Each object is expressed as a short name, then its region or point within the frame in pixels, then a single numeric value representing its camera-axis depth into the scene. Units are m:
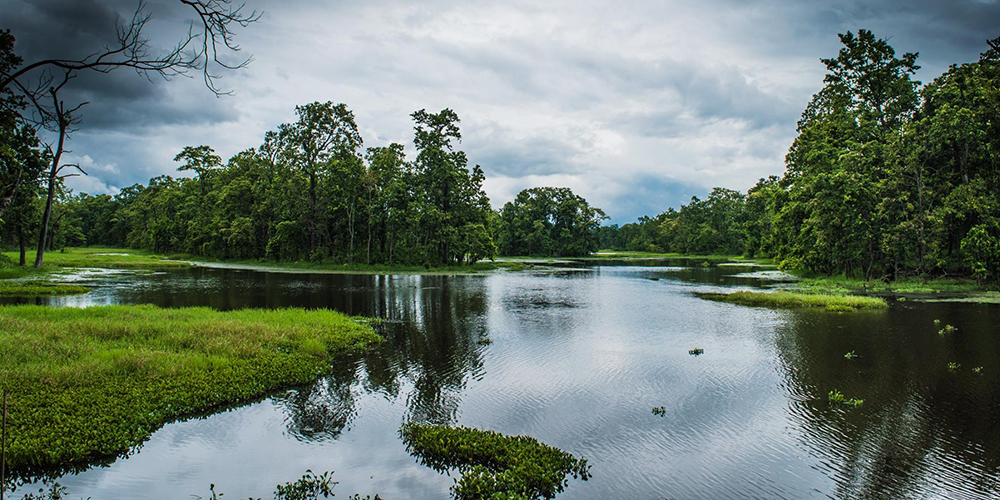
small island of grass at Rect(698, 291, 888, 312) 31.39
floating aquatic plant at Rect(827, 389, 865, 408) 13.41
